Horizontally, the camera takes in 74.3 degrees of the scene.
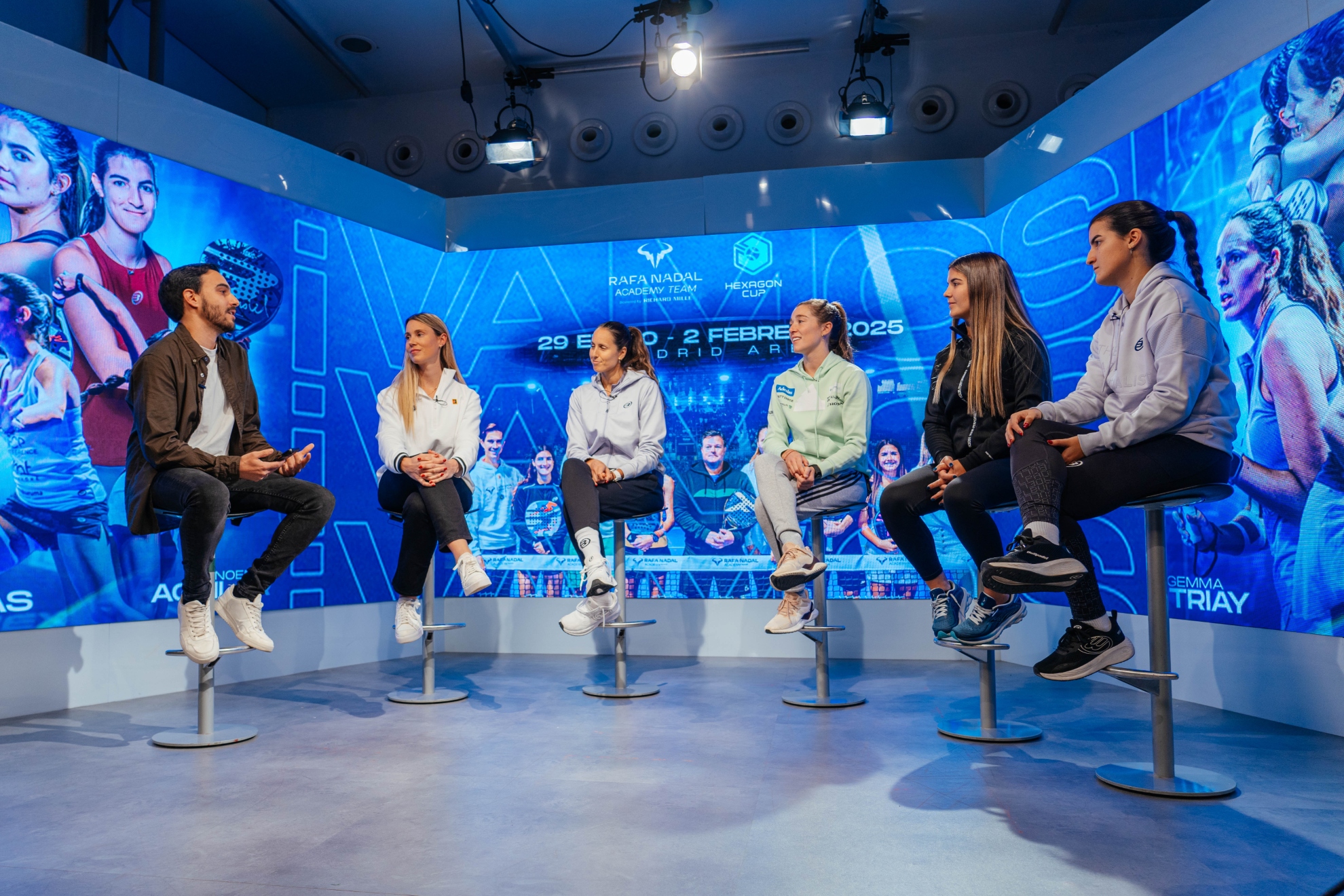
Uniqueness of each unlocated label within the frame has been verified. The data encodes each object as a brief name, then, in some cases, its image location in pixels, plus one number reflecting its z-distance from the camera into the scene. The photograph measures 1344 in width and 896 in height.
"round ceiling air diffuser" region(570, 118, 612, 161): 6.41
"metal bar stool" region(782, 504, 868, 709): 3.47
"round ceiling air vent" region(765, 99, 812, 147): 6.19
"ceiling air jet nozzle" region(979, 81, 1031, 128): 5.96
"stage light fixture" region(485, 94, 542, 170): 5.87
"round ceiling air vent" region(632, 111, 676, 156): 6.37
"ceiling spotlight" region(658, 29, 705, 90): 5.05
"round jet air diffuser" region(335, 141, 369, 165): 6.77
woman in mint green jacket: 3.27
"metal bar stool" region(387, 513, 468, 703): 3.65
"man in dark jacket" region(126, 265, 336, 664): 2.85
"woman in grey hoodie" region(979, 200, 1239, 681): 2.21
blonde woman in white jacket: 3.50
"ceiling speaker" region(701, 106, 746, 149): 6.30
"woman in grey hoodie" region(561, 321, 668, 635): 3.44
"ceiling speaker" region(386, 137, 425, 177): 6.66
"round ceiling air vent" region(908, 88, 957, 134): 6.02
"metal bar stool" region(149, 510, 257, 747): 2.89
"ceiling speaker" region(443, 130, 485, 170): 6.55
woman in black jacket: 2.73
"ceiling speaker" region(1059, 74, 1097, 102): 5.90
